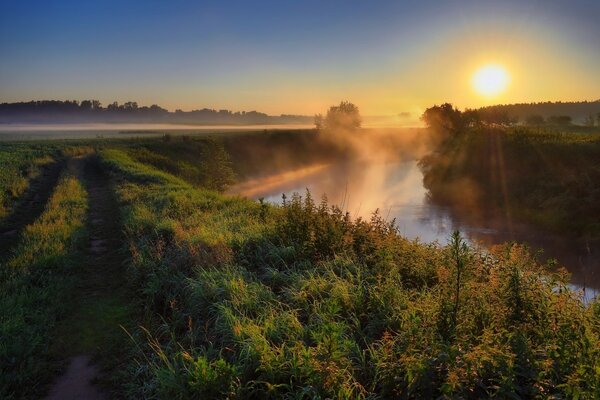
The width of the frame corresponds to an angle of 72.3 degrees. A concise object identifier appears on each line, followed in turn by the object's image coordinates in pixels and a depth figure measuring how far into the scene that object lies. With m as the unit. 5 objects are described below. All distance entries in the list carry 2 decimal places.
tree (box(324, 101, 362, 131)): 126.56
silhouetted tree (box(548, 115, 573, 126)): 127.53
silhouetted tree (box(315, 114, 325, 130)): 131.07
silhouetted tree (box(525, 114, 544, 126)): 135.18
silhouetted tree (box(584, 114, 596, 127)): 128.32
